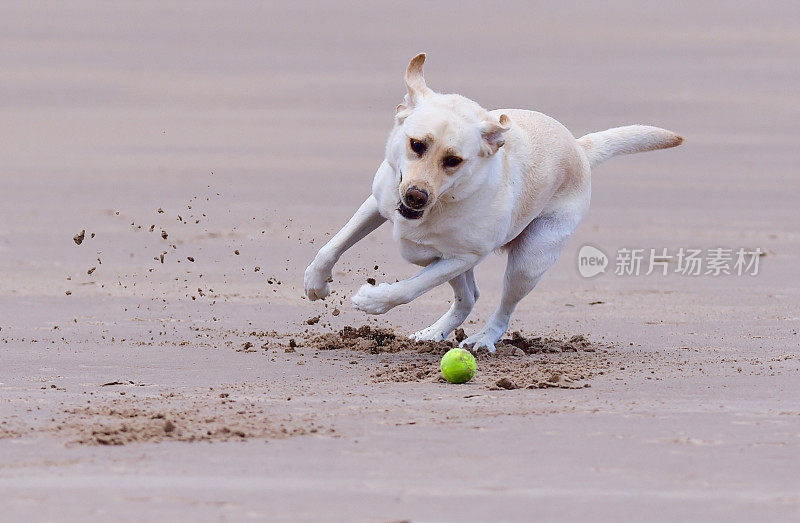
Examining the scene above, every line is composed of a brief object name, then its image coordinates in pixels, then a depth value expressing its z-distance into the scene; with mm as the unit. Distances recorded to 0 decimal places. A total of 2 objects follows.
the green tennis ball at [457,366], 14953
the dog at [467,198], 14812
